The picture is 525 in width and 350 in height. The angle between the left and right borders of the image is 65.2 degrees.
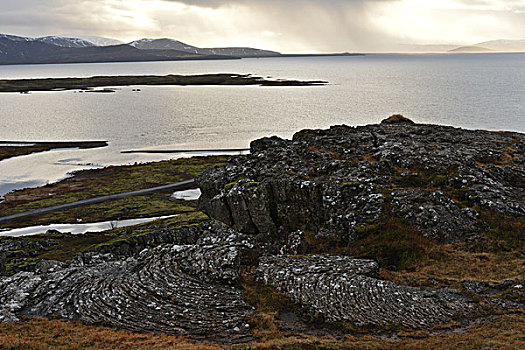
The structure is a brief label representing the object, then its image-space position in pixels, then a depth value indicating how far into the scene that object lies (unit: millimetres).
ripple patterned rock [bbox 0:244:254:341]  24812
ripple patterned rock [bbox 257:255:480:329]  23391
